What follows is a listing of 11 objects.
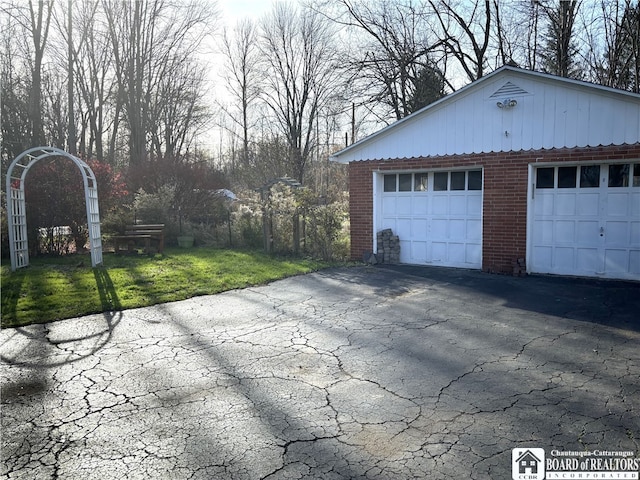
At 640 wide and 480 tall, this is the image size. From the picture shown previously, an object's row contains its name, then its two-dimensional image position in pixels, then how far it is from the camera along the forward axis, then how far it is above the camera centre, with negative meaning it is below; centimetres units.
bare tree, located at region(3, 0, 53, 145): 2003 +753
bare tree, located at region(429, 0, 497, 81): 2145 +784
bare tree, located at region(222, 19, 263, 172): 3130 +774
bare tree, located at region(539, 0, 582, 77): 1928 +705
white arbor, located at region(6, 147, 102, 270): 1022 -37
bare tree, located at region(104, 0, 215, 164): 2353 +790
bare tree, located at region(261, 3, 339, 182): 2805 +705
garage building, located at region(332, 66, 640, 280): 894 +48
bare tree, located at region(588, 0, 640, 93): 1694 +610
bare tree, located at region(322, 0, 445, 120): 2059 +622
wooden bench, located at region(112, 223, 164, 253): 1332 -100
